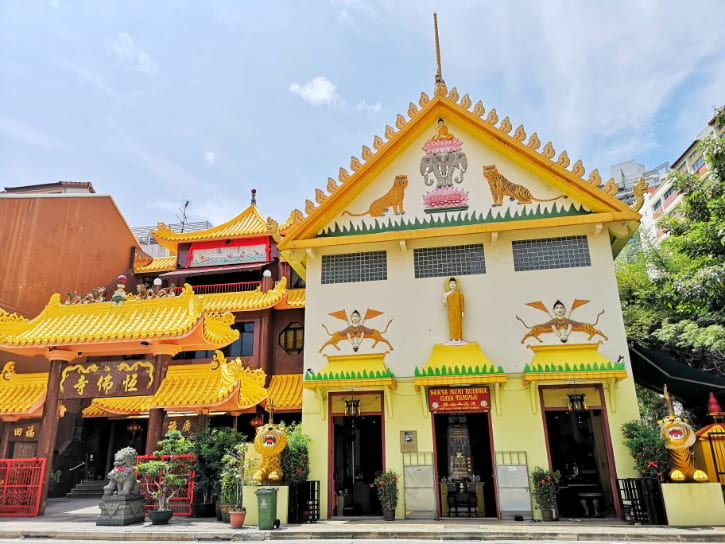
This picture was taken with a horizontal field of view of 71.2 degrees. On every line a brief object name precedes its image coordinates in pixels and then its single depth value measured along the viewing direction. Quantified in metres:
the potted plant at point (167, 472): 12.05
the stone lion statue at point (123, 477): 11.92
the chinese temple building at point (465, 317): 11.83
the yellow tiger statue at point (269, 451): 11.33
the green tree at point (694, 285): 14.65
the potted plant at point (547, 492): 10.84
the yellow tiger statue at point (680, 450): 9.81
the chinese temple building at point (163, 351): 13.71
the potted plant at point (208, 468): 12.79
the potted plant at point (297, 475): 11.38
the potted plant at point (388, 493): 11.44
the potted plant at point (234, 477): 11.79
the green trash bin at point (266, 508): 10.61
